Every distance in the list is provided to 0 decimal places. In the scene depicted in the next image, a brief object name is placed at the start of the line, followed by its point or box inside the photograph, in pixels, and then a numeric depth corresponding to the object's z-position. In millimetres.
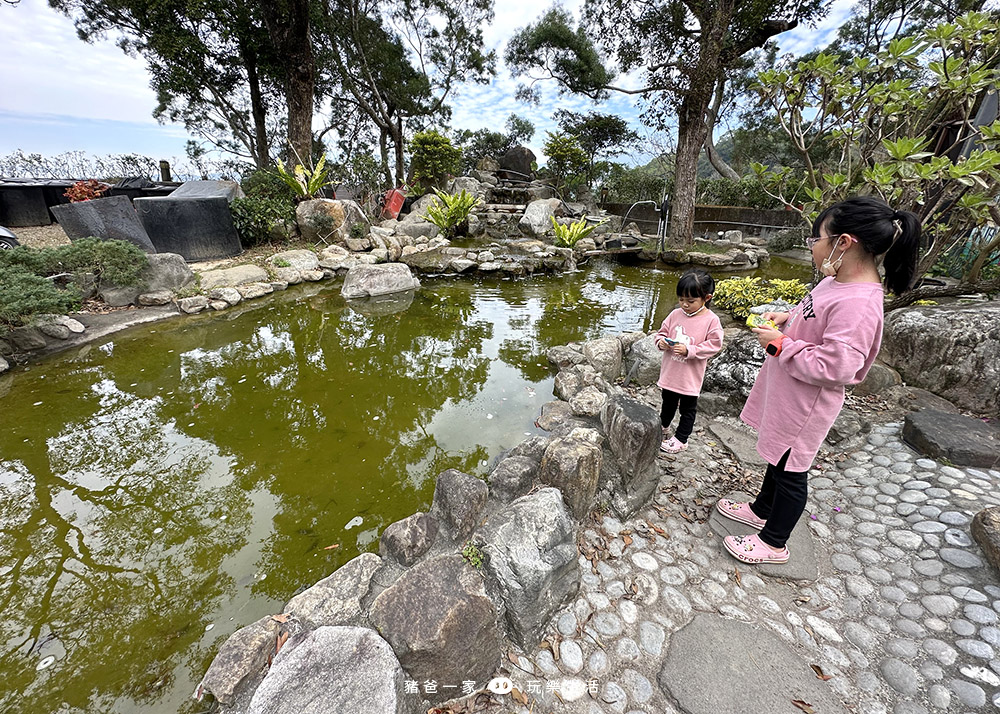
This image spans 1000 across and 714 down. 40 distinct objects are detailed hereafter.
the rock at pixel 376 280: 6508
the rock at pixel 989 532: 1603
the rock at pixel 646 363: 3639
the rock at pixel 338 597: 1498
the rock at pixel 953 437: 2178
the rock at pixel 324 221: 8422
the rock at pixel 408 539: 1754
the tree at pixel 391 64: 12961
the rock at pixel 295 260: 6973
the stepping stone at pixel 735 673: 1285
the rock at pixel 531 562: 1506
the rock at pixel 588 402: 2885
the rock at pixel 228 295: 5680
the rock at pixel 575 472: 1924
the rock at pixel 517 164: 16047
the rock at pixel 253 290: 6016
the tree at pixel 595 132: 14703
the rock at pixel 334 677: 1164
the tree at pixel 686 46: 7816
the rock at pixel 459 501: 1798
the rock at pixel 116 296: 5141
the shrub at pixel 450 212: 9969
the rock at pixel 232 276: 6000
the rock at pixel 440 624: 1301
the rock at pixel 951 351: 2639
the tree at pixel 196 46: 9172
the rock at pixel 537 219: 11297
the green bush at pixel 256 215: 7605
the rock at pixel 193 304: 5348
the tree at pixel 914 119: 2352
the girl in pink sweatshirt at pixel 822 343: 1346
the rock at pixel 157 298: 5301
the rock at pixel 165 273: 5449
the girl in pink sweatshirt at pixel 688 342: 2273
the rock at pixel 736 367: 2922
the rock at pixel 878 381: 2945
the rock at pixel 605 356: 3836
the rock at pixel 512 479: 2018
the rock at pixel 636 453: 2055
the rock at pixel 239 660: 1258
